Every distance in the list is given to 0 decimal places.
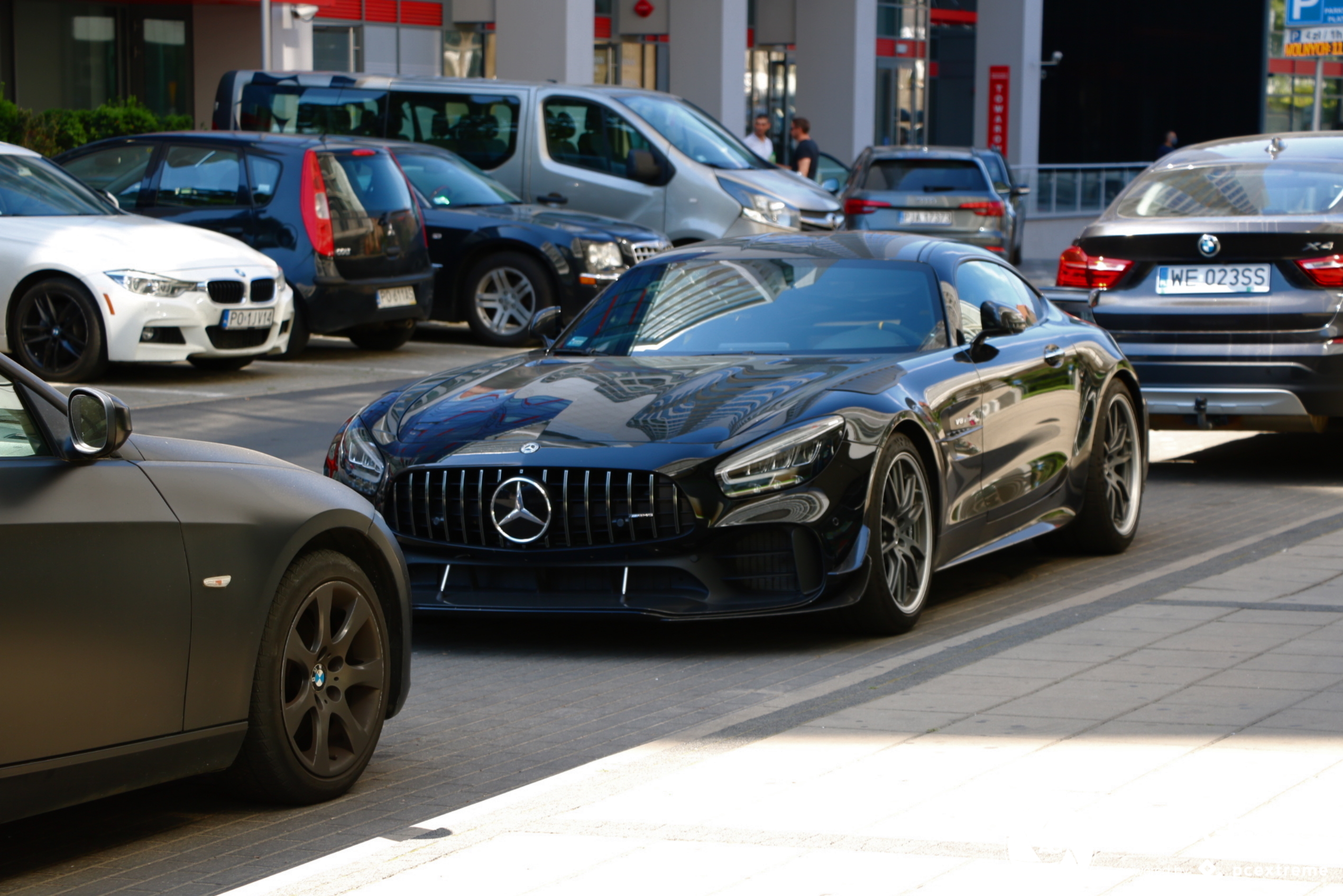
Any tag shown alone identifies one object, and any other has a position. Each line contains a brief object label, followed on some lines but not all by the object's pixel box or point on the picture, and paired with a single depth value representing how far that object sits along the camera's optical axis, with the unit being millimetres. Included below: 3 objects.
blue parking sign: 25594
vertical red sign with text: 47719
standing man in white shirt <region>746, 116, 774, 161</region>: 25938
